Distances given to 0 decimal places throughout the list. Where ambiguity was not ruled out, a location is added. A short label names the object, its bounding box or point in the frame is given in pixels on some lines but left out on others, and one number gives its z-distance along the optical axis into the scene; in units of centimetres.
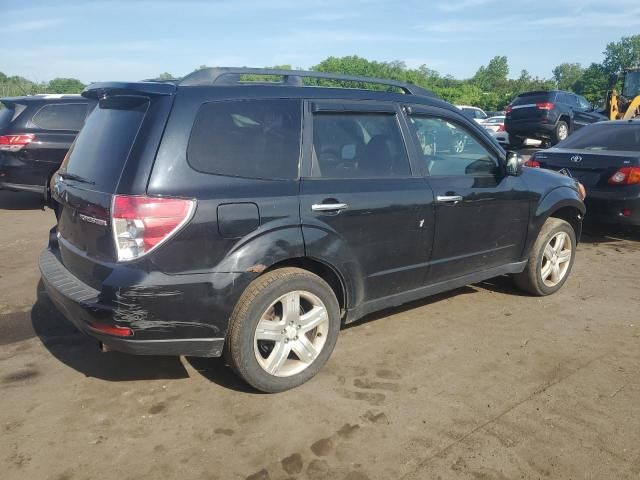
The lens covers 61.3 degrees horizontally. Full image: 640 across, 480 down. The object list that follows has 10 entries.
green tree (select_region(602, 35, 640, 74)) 9246
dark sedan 632
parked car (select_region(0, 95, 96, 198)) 814
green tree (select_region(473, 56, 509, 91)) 8646
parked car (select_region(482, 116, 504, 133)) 2131
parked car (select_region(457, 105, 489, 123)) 2519
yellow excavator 1476
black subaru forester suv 277
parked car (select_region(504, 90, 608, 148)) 1598
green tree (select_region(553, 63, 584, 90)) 10927
